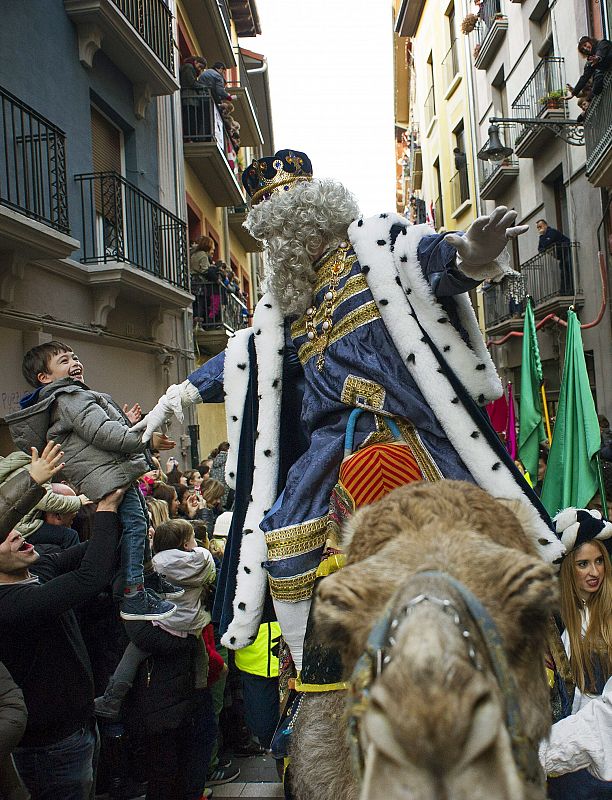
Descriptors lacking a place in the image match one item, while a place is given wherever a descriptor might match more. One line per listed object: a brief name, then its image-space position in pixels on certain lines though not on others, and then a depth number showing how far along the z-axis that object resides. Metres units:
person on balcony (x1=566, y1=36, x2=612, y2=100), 11.51
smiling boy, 4.25
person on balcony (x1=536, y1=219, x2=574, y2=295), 15.76
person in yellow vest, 3.04
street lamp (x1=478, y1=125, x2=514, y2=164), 13.66
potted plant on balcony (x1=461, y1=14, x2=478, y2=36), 22.18
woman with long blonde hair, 2.73
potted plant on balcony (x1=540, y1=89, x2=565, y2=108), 15.38
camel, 1.05
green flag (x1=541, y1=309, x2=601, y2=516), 5.10
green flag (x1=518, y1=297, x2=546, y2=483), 6.62
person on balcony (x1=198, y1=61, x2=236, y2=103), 16.52
